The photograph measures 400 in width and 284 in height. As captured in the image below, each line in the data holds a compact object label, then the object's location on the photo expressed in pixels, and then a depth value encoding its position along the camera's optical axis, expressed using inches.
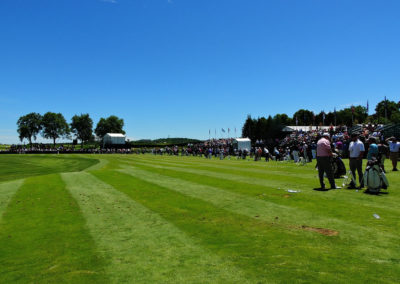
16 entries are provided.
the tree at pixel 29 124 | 6028.5
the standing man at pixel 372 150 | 451.2
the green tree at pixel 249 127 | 5310.0
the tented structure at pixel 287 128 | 3182.1
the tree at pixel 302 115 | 6333.7
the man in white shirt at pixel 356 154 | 467.5
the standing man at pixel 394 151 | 731.4
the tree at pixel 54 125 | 6028.5
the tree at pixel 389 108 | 5486.2
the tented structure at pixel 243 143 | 2369.6
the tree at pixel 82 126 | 6471.5
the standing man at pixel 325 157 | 462.9
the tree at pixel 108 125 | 6673.2
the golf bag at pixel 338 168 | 610.9
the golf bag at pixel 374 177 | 417.1
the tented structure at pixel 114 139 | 4449.6
